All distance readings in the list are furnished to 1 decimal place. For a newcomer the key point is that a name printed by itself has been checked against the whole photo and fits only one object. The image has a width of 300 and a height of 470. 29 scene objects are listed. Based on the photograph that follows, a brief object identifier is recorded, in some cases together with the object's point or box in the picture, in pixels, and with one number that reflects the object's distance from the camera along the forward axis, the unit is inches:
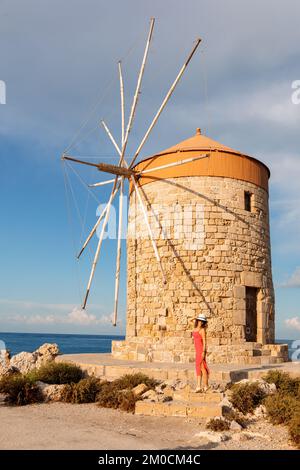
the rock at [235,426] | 262.4
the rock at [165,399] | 313.3
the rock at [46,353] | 594.2
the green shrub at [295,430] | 235.9
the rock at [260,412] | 299.4
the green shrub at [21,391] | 339.3
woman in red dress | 322.7
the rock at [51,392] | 353.4
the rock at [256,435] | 249.6
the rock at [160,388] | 338.3
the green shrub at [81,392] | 348.0
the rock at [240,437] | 243.4
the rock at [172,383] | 347.6
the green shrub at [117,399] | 316.6
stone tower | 483.2
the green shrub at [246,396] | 306.2
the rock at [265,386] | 334.8
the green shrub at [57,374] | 385.0
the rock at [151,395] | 316.7
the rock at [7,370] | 459.8
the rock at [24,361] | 543.0
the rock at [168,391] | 326.1
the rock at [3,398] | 342.0
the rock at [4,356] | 628.4
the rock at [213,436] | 239.0
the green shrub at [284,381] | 343.3
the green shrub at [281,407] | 280.8
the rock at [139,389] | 331.1
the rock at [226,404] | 294.0
